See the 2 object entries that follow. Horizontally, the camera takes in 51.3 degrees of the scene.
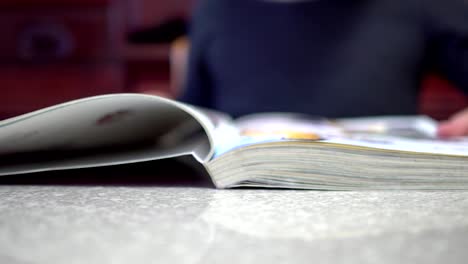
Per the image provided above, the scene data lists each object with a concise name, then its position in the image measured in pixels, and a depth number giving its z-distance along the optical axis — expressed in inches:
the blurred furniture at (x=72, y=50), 82.2
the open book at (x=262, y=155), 13.6
